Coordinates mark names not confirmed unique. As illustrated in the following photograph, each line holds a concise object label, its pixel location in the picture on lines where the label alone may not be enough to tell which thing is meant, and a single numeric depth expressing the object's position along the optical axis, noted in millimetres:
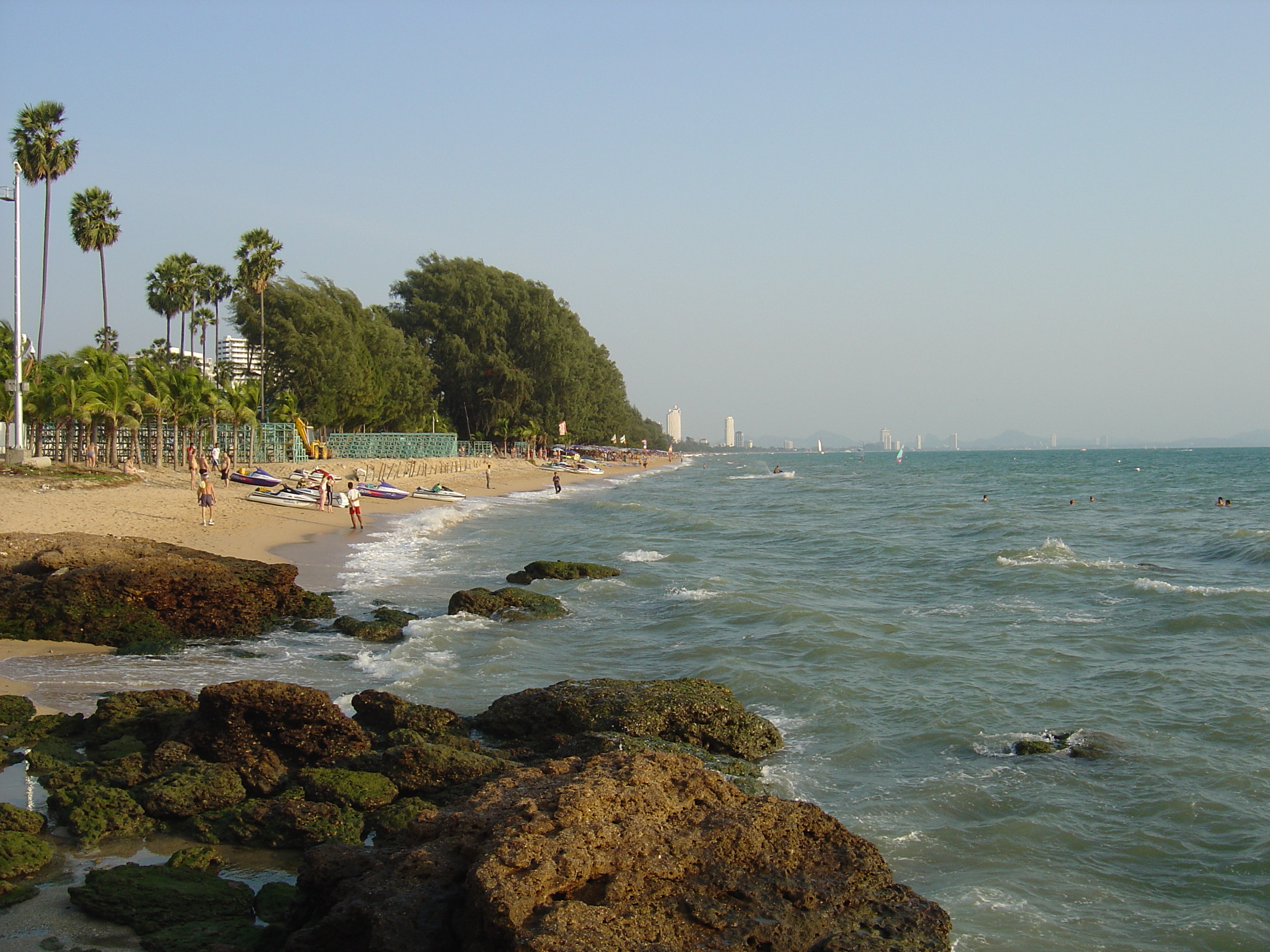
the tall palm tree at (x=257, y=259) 50438
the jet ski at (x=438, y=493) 40969
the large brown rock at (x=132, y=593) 12102
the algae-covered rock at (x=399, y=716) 8547
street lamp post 29188
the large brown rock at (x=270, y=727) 7590
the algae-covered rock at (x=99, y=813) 6273
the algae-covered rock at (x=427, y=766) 7039
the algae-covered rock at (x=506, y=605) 15000
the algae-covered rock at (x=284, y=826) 6332
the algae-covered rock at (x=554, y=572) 19000
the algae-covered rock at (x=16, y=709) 8539
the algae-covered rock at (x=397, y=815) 6391
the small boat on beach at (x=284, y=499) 30312
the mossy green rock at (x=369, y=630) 13148
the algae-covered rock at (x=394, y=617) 13961
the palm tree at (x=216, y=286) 57812
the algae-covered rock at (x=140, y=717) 8016
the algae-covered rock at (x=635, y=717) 8539
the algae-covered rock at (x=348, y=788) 6750
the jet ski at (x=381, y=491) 38438
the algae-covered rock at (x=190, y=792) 6621
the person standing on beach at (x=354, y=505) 27234
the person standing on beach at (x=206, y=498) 23484
